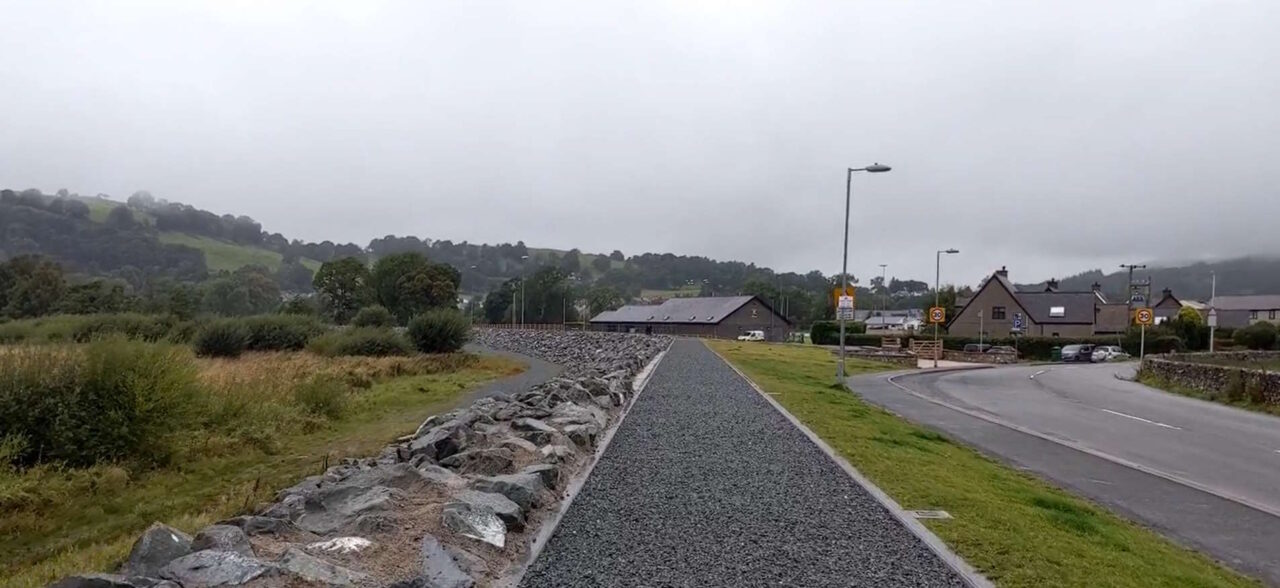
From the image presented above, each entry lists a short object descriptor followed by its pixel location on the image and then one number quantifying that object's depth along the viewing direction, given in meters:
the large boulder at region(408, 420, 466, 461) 11.25
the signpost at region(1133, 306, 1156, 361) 50.28
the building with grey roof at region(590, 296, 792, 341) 94.12
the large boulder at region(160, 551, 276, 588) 4.92
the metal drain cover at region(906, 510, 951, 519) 7.87
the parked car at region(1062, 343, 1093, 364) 61.81
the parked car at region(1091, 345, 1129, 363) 63.28
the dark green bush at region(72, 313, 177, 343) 41.31
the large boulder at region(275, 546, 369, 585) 5.08
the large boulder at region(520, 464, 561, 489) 8.48
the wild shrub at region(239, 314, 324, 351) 53.03
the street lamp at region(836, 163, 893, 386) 29.75
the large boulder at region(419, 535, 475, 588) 5.26
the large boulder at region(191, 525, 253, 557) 5.52
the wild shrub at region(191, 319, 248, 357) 47.62
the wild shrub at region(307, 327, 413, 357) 51.59
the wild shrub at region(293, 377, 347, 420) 24.94
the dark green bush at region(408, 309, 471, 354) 55.66
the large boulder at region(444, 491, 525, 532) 6.91
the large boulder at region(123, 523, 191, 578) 5.36
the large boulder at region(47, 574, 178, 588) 4.63
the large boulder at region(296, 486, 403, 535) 6.67
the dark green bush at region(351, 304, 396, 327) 67.41
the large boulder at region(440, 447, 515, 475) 9.35
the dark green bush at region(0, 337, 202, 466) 15.95
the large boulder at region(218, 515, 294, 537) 6.27
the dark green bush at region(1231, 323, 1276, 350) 61.44
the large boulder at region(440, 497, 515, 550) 6.39
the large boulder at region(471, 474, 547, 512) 7.59
